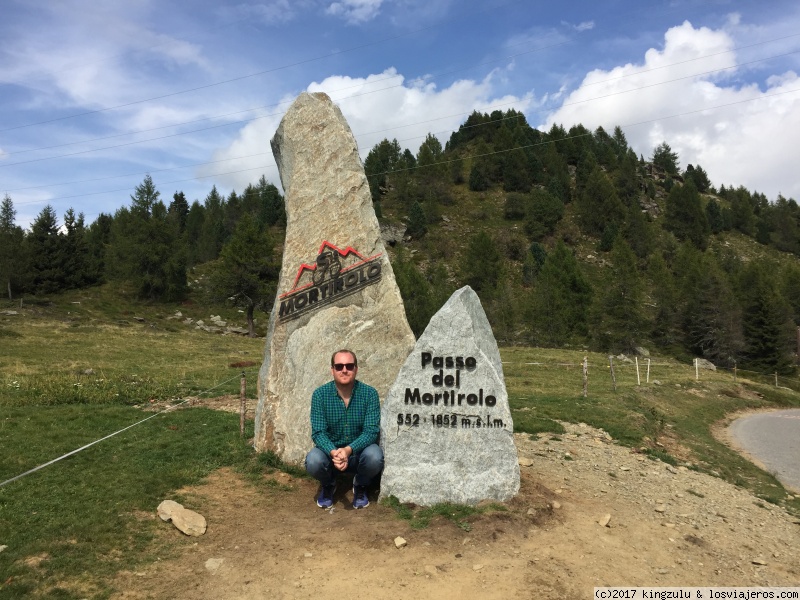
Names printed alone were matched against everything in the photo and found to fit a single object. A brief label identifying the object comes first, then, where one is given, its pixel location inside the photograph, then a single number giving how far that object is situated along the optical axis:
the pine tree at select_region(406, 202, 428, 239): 86.19
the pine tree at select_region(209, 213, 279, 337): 46.38
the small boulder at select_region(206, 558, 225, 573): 5.29
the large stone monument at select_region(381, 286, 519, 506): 6.85
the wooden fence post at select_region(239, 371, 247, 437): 10.12
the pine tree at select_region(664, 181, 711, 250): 91.81
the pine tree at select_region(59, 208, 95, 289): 54.91
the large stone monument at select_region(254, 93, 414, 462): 8.30
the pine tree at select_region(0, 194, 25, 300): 47.88
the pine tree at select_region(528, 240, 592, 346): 49.72
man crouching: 6.70
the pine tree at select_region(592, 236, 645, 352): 48.88
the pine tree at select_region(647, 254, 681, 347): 56.56
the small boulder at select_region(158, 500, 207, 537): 6.10
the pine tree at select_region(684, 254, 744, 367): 49.47
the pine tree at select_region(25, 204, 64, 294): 52.06
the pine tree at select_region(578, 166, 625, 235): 89.19
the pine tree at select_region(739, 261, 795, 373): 48.25
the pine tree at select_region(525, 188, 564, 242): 86.56
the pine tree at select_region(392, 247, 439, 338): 45.84
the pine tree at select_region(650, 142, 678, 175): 134.12
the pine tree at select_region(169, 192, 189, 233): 101.69
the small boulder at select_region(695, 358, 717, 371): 44.66
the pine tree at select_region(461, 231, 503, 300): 66.44
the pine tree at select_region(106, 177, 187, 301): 55.94
